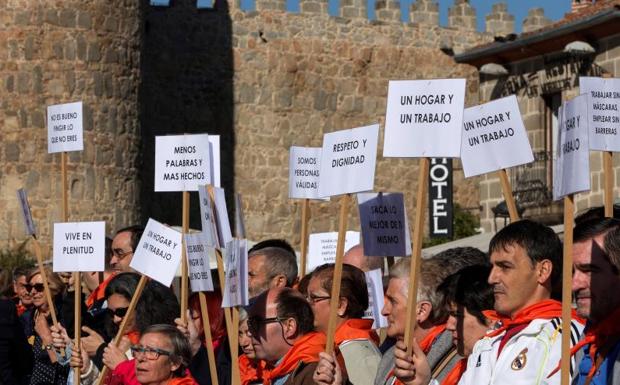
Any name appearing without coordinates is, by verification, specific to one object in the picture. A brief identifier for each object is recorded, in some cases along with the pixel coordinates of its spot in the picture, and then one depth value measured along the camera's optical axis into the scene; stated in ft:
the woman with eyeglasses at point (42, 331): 48.73
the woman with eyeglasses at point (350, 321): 36.28
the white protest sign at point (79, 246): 47.26
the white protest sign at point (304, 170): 49.02
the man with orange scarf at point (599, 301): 25.85
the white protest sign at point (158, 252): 44.29
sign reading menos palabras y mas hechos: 46.09
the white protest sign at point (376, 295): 36.90
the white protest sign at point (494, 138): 36.31
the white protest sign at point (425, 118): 31.84
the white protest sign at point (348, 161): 35.69
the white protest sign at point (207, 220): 40.10
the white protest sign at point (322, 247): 52.33
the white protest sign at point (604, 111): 33.40
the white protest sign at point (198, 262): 40.27
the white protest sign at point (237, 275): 35.64
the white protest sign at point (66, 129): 53.29
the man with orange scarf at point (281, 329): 34.49
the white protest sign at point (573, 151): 28.21
